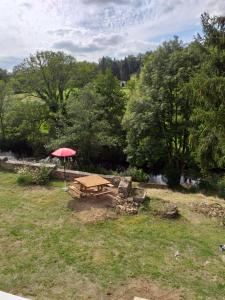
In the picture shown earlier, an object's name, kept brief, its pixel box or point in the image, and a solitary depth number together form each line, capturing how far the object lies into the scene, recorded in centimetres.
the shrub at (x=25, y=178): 807
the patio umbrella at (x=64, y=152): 788
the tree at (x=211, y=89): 664
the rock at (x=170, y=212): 626
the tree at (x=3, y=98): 1829
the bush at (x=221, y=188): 1049
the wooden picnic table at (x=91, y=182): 681
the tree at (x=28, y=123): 1771
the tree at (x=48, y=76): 1875
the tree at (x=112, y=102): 1656
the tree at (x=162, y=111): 1183
